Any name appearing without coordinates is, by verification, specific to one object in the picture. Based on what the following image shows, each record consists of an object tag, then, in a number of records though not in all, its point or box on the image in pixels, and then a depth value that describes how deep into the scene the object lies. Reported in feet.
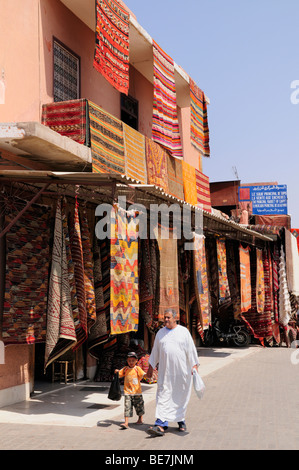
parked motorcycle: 57.16
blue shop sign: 103.55
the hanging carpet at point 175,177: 43.98
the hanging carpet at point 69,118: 29.81
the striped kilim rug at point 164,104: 41.01
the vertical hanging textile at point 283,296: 57.88
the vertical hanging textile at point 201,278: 36.58
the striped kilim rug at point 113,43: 30.86
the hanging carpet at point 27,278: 25.49
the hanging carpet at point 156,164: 39.47
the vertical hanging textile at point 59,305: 24.82
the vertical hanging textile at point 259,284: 52.48
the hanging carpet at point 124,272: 25.39
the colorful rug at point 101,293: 30.51
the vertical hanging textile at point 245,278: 48.57
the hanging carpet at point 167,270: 32.78
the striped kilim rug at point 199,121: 49.80
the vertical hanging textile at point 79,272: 26.21
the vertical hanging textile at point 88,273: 27.45
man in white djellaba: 20.99
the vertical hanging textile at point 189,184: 47.44
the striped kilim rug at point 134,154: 35.53
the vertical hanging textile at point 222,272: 44.11
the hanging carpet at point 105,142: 30.03
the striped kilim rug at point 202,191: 51.66
